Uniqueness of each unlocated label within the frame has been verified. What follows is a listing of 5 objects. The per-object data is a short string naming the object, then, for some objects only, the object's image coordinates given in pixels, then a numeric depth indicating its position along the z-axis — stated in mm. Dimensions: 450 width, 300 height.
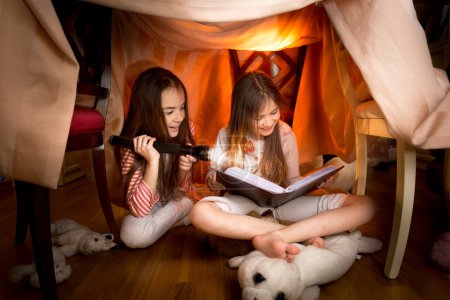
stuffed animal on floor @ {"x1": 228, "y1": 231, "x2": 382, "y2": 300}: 570
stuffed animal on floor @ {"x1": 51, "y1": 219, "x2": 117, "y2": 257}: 875
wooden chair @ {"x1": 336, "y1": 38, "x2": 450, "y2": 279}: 694
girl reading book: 767
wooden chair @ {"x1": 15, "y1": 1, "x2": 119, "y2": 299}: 565
